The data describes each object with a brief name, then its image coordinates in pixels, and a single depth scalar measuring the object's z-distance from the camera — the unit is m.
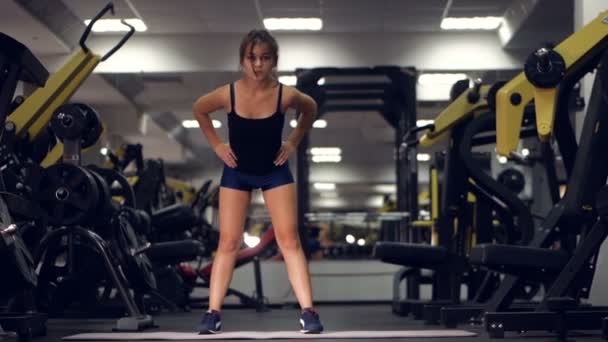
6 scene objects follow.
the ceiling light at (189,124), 13.08
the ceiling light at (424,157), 14.28
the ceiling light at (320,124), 12.84
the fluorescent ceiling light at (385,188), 20.15
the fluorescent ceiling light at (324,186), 20.13
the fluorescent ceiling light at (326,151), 15.71
